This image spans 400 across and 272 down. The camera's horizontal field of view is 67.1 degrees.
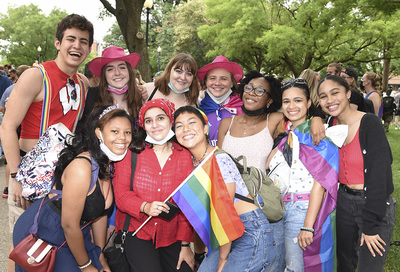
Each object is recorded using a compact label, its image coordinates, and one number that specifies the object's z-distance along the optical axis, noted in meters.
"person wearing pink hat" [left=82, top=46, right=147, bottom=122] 3.51
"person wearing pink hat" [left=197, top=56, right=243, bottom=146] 3.94
